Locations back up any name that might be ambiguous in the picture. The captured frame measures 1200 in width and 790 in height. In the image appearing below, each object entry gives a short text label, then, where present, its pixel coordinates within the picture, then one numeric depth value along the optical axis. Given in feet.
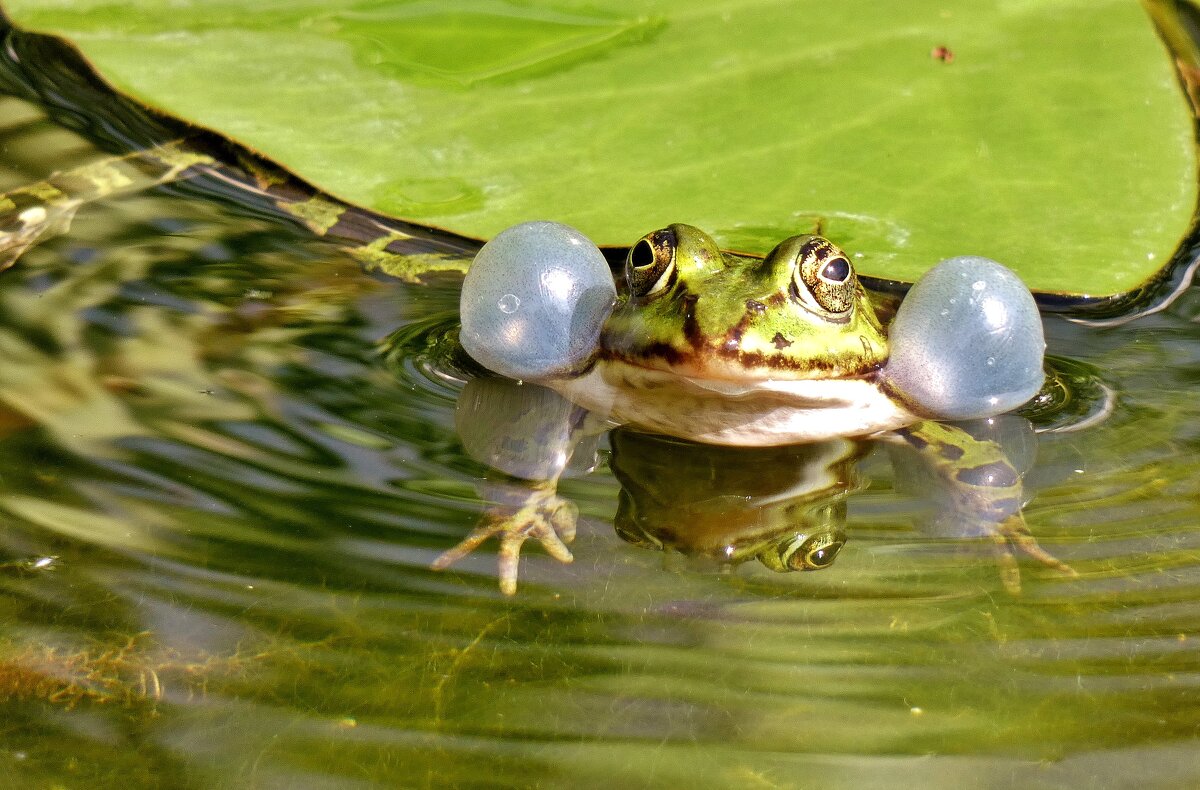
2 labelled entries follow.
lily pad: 18.54
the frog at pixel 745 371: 13.71
